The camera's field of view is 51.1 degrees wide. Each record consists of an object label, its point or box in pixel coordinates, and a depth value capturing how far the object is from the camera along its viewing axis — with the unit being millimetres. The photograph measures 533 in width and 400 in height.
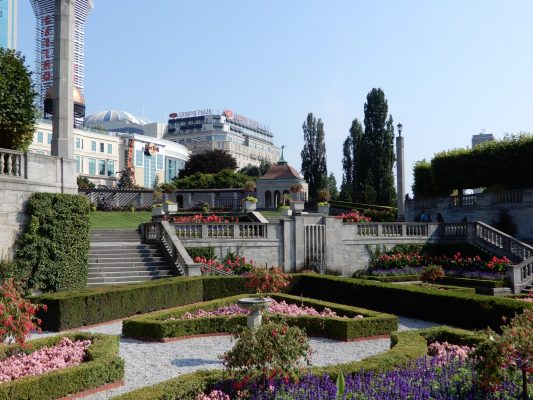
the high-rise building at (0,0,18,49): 104812
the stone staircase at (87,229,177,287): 21625
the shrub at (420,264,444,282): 23188
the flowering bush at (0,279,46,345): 10172
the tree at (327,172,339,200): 94650
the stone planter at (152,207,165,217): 36812
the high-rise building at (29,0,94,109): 128000
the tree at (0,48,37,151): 20309
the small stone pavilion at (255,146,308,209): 65000
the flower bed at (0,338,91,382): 9781
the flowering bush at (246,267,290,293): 15797
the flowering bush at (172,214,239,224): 30744
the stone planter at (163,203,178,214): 39281
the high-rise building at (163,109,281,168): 162750
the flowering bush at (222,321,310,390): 8422
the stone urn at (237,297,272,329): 13055
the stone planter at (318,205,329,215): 37919
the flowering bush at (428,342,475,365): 10383
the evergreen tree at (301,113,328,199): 73688
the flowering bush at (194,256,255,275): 25203
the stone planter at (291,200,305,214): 32047
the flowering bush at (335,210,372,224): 33375
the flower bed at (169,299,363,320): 16359
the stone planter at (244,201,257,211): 41375
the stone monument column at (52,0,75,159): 20469
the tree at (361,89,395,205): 56719
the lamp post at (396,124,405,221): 41844
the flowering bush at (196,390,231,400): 8336
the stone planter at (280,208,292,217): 35109
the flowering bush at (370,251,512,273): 27922
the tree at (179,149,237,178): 89875
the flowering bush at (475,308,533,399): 7508
